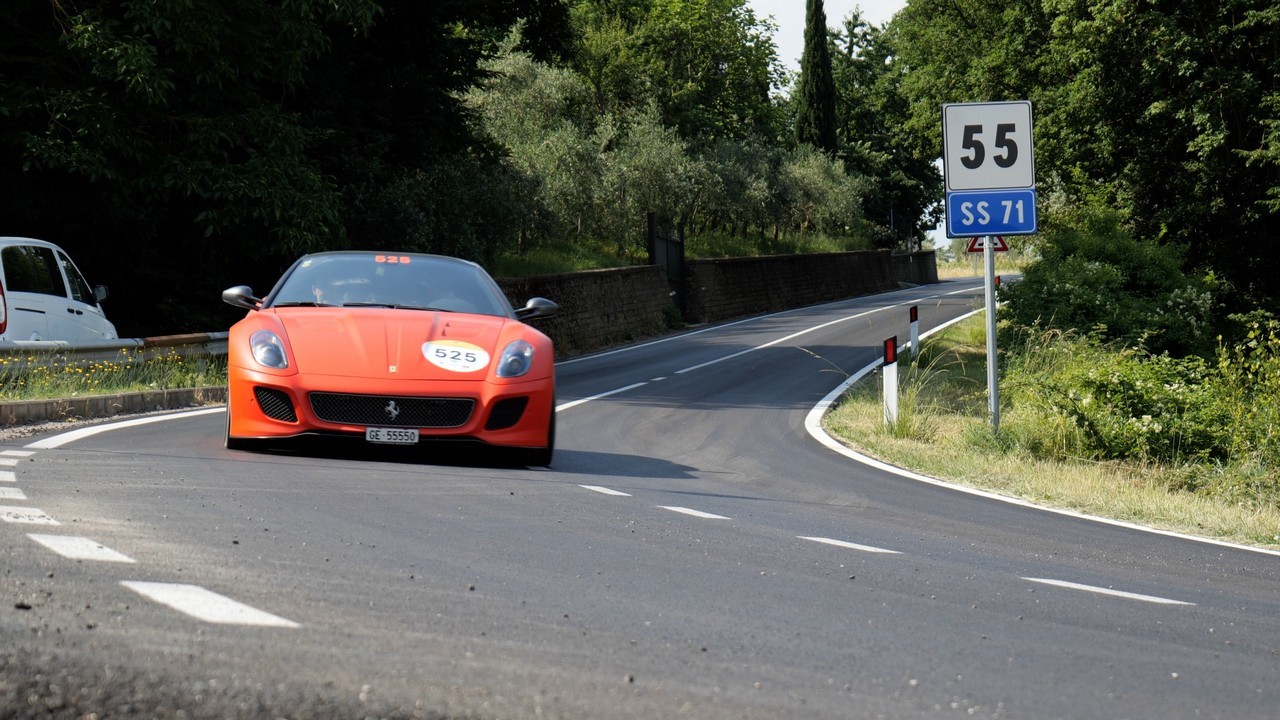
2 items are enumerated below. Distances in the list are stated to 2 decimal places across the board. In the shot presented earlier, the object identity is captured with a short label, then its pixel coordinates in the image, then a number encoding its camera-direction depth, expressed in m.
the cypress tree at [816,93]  76.75
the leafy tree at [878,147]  84.19
